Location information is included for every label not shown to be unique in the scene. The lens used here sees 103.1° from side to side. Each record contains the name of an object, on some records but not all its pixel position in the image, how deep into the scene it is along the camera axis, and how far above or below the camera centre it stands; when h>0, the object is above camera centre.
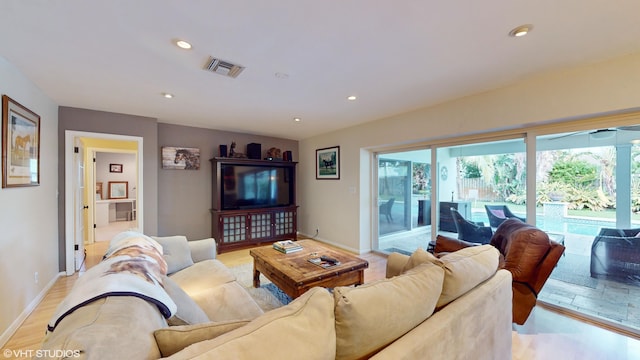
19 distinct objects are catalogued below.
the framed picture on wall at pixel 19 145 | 2.04 +0.34
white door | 3.48 -0.37
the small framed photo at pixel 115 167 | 7.36 +0.43
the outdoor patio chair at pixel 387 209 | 4.43 -0.51
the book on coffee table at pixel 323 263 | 2.41 -0.80
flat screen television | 4.69 -0.09
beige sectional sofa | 0.72 -0.50
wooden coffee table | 2.18 -0.82
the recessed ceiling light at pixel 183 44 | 1.82 +1.01
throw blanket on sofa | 0.86 -0.41
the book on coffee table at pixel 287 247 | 2.86 -0.76
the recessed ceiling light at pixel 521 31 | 1.64 +0.98
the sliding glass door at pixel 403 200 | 3.80 -0.33
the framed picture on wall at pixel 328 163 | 4.88 +0.35
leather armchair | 1.94 -0.67
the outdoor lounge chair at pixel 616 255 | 2.18 -0.69
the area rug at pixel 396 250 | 4.06 -1.17
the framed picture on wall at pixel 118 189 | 7.30 -0.20
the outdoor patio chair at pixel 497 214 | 2.92 -0.40
